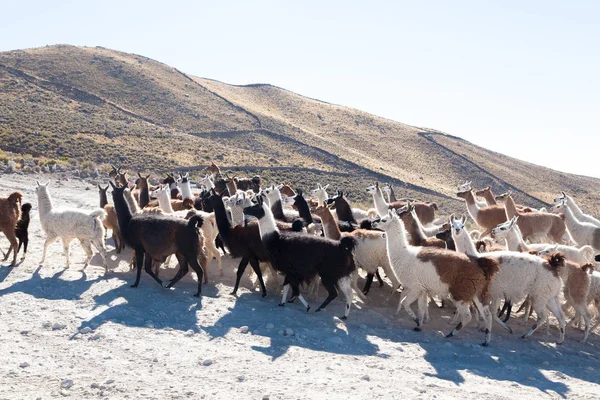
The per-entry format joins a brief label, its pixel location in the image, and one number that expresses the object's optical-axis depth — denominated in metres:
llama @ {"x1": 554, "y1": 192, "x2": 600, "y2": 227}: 13.67
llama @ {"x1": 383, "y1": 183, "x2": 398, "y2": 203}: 17.95
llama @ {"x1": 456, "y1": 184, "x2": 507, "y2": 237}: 14.38
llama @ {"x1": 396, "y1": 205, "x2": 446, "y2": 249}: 9.81
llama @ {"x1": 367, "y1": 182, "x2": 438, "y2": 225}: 14.11
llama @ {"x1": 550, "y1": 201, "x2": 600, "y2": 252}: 12.66
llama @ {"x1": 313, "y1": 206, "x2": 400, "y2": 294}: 9.74
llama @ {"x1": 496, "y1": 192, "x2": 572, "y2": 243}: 13.64
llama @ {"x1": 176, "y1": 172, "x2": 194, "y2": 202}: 15.01
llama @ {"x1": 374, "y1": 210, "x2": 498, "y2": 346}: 7.93
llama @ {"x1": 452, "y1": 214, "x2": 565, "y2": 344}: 8.26
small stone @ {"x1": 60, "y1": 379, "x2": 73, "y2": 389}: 5.40
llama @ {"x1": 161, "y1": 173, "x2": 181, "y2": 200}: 15.98
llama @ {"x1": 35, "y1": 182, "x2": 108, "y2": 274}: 9.78
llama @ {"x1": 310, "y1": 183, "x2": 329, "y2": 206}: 15.28
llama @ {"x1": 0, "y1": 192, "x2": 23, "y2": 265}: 10.00
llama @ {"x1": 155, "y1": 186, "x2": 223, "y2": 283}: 10.58
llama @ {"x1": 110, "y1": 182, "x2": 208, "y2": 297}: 8.94
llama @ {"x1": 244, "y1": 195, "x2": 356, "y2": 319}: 8.65
